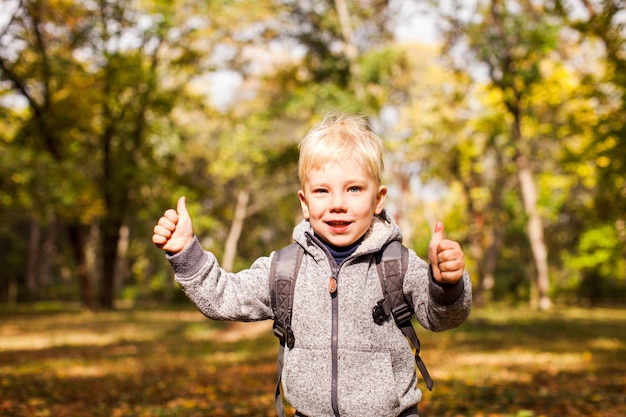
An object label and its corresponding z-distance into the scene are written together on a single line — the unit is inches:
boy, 105.4
